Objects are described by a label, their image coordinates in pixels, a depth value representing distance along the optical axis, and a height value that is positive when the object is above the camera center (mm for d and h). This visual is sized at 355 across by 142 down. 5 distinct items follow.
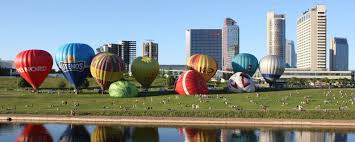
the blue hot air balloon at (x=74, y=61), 101062 +1801
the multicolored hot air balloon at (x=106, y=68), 97562 +438
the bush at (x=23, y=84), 131362 -3702
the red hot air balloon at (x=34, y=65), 100125 +962
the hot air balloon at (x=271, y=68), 120750 +916
